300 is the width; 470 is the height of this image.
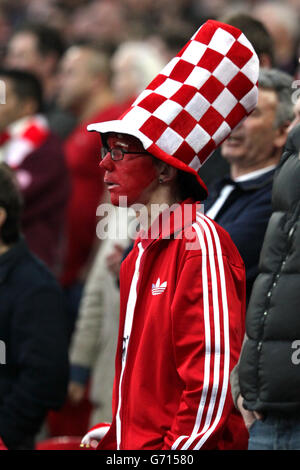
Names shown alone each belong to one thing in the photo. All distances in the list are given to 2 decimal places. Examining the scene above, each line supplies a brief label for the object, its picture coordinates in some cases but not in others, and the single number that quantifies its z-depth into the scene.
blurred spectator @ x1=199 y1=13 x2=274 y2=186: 9.55
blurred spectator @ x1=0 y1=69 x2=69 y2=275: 13.24
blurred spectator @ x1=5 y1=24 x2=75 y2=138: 16.86
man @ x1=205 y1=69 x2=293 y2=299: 8.25
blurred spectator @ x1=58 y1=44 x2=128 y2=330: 14.35
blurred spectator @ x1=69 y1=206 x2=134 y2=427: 11.21
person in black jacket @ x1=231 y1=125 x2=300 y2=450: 6.25
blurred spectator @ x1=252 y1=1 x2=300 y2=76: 15.58
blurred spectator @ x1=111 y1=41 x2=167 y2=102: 14.72
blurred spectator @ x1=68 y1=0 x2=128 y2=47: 20.48
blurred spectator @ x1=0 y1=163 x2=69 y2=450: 8.77
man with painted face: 5.94
